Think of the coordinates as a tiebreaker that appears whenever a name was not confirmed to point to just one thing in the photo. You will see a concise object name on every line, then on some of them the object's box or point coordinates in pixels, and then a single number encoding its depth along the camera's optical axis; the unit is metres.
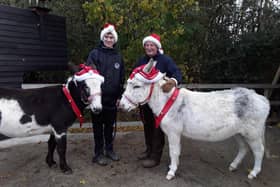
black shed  5.02
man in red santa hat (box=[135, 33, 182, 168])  3.87
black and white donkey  3.43
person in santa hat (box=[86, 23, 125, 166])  3.95
